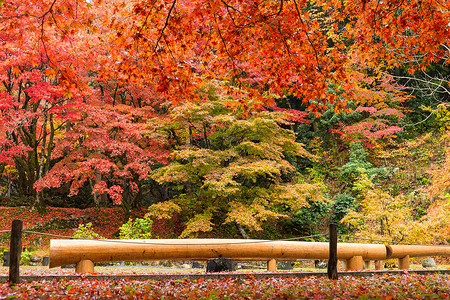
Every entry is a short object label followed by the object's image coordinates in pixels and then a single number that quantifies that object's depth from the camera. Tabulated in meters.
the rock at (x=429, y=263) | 10.16
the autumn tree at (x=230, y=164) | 11.15
